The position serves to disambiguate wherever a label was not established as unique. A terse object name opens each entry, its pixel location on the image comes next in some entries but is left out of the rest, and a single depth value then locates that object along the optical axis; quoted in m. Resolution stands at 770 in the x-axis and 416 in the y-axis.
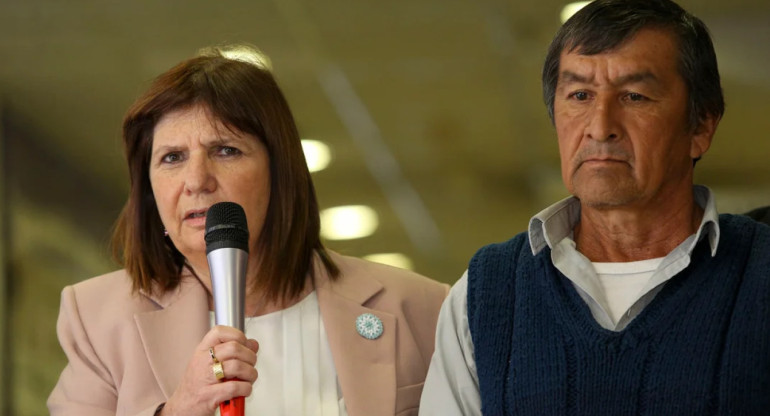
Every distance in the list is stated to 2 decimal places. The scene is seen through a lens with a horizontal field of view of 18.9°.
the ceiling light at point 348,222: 12.40
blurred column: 10.85
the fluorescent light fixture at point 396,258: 12.86
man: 4.44
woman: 5.10
